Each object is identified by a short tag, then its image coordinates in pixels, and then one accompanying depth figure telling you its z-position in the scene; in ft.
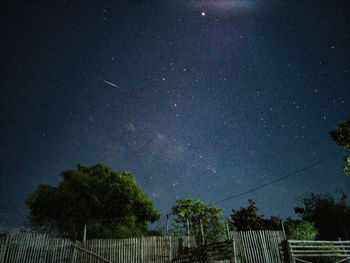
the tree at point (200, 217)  73.11
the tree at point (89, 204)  61.82
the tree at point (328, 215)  120.37
